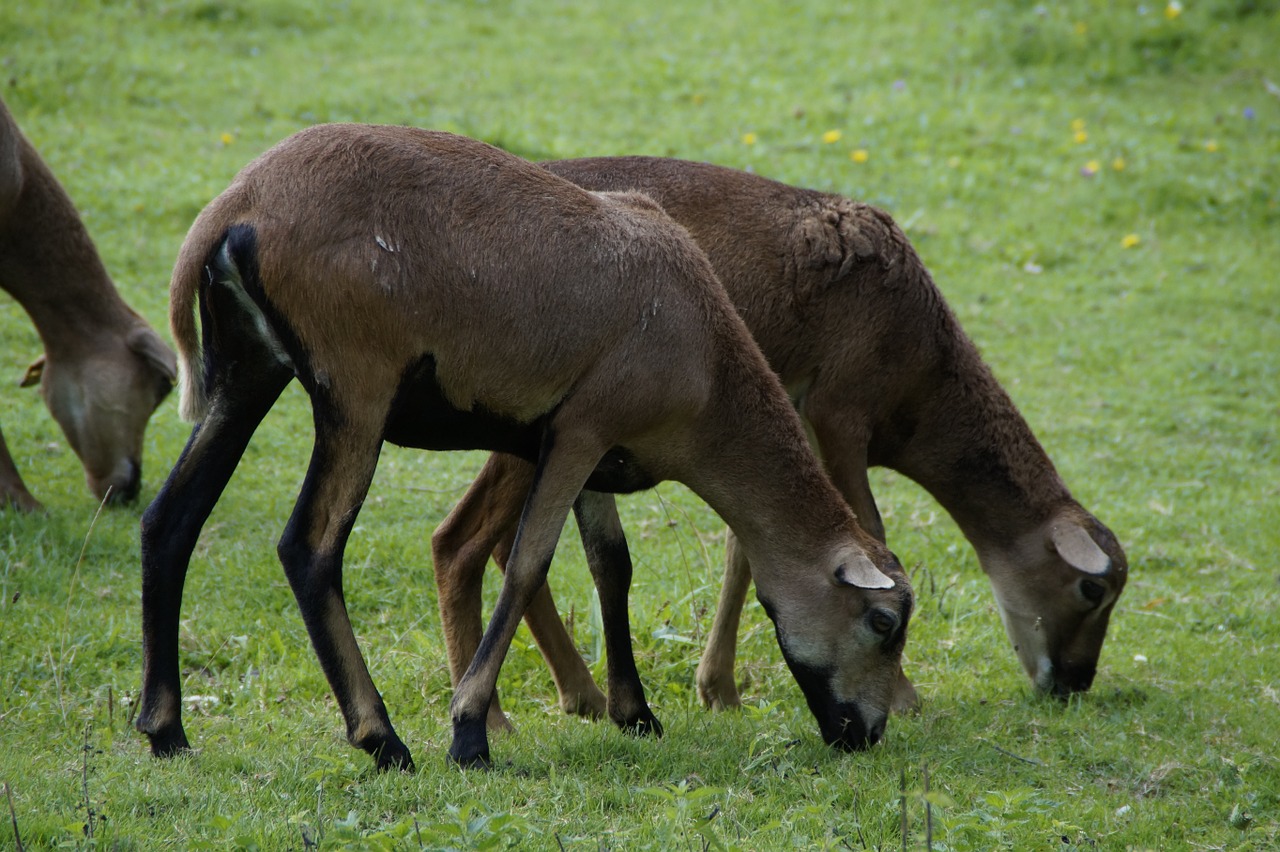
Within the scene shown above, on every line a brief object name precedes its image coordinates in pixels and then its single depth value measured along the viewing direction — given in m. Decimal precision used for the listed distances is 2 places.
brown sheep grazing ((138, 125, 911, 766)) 8.96
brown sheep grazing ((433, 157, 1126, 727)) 12.29
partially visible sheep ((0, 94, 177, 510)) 15.73
